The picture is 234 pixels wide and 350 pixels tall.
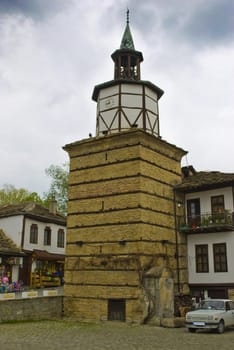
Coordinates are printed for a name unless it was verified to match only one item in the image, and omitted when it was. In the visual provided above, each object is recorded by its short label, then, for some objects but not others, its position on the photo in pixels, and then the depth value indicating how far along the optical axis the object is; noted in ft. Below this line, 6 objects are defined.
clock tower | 57.82
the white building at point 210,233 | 60.80
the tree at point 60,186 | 116.57
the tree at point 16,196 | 124.89
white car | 46.44
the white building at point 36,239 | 84.17
